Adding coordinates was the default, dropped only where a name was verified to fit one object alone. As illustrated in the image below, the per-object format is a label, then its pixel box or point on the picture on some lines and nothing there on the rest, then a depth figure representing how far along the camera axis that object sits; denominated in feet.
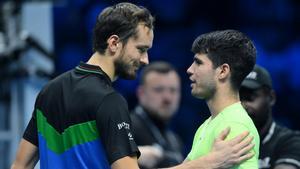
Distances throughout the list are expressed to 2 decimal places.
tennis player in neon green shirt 23.56
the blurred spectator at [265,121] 28.30
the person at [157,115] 35.83
